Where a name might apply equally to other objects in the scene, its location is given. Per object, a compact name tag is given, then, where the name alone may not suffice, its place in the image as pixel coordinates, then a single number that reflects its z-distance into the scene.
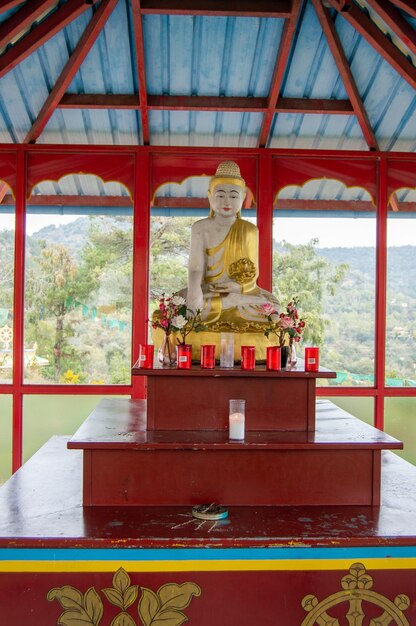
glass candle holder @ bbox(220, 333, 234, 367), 3.11
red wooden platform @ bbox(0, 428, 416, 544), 2.26
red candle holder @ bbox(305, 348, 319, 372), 2.93
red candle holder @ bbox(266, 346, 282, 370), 2.92
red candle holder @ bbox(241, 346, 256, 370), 2.96
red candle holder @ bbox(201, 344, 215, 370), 2.98
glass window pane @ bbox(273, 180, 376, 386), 5.28
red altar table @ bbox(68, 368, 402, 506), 2.64
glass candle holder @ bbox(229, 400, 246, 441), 2.69
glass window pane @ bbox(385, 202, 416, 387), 5.31
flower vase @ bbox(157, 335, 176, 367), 3.24
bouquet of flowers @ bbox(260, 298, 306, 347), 3.19
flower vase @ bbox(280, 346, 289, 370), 3.23
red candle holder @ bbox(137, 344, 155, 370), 3.04
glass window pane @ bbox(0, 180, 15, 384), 5.13
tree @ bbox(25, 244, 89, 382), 5.15
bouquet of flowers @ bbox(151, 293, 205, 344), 3.18
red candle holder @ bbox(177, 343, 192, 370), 2.95
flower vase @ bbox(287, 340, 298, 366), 3.27
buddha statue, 3.45
